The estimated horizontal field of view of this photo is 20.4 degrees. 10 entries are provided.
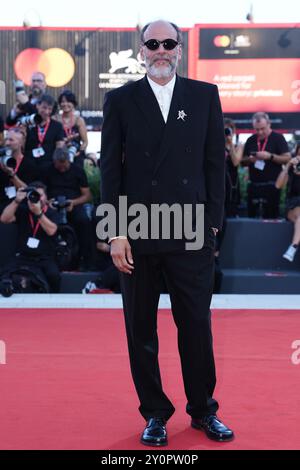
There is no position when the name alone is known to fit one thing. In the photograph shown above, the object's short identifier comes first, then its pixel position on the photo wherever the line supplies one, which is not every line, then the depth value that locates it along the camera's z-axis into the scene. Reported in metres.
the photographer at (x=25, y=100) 8.69
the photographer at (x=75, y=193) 8.10
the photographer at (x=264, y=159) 8.70
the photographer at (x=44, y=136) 8.23
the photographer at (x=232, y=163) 8.63
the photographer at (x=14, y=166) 8.02
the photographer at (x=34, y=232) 7.57
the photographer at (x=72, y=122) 8.74
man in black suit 3.37
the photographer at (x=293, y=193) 8.28
